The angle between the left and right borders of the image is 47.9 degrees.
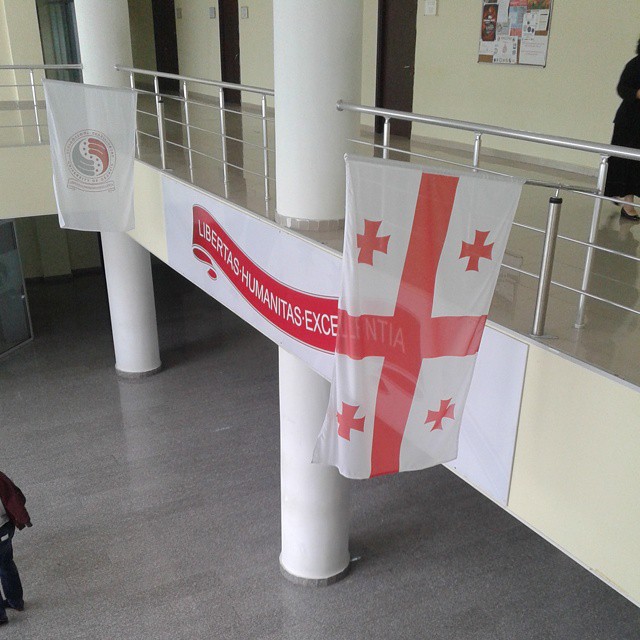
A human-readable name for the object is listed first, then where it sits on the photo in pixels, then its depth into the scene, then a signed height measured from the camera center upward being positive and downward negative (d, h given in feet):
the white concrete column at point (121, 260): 19.03 -6.98
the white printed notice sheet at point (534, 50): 17.85 -0.56
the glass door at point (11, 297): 27.20 -9.78
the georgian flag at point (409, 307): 6.93 -2.65
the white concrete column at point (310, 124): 10.02 -1.35
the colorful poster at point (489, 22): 19.17 +0.10
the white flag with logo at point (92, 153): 15.84 -2.69
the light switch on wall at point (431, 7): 20.58 +0.49
